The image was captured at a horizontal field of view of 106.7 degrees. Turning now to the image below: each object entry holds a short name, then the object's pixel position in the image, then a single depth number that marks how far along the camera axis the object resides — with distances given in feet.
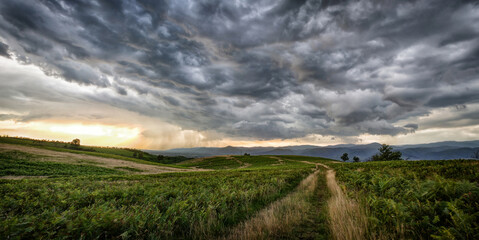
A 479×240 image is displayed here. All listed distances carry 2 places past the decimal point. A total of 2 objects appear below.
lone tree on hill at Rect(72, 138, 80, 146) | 421.10
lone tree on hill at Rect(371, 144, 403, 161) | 290.76
